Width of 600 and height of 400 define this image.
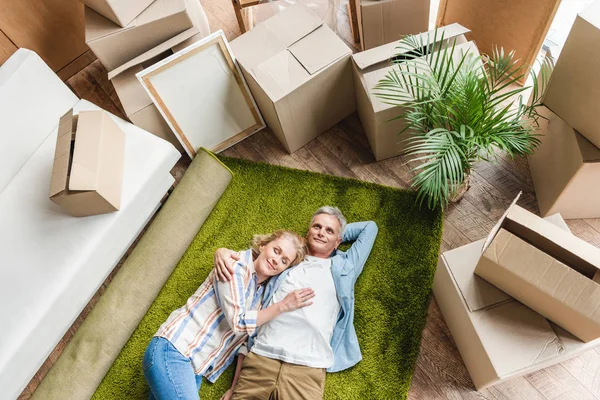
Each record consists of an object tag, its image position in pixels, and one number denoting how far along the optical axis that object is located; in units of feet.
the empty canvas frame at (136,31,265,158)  6.64
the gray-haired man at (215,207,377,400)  5.48
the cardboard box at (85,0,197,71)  6.62
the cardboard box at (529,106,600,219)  5.44
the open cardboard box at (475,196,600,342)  4.04
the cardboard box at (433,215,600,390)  4.77
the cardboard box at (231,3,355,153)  6.38
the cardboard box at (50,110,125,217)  5.27
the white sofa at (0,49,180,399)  5.40
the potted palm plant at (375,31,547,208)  5.11
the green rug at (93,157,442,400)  5.92
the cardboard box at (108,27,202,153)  6.71
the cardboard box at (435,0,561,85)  6.37
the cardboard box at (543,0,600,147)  4.73
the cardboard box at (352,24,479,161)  6.14
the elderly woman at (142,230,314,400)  5.47
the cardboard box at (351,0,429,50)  6.81
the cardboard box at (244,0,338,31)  8.18
